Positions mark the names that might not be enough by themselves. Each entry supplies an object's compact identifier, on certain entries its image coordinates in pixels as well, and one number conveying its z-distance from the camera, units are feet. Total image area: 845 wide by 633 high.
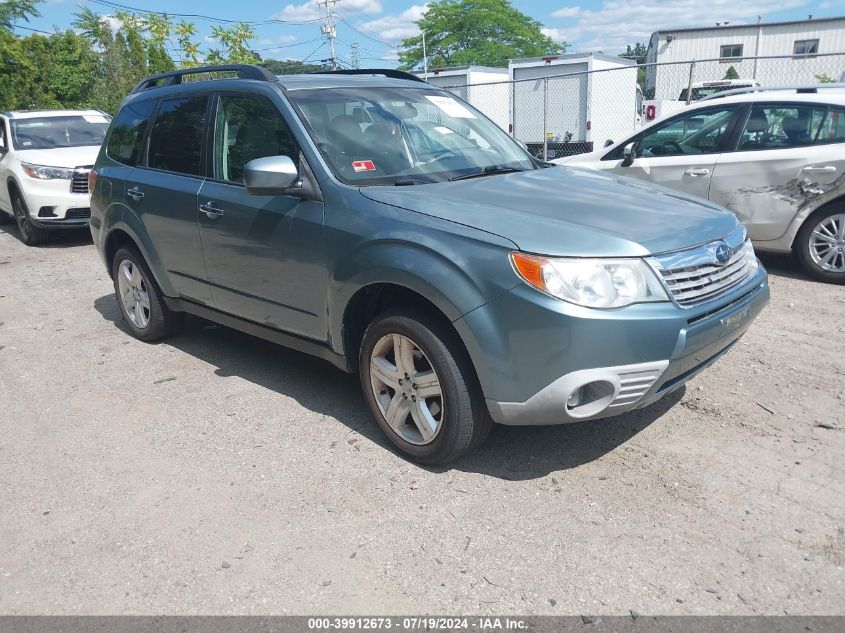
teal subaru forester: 10.25
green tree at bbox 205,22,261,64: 54.75
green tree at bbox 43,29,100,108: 92.63
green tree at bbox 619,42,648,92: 340.22
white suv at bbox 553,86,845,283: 21.76
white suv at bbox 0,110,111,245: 34.47
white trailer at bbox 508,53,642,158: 60.95
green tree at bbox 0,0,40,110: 71.15
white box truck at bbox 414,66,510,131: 65.51
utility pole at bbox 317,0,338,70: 161.79
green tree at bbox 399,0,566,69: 164.45
